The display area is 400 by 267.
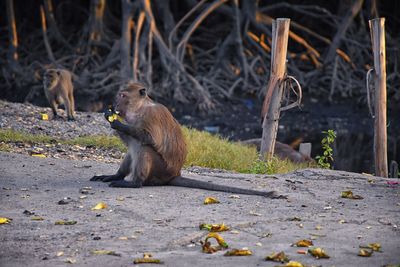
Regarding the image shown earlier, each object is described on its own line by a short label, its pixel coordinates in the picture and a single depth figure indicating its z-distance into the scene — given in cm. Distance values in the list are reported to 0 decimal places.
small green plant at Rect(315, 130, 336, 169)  2137
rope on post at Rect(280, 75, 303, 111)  2152
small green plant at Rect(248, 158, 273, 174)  2098
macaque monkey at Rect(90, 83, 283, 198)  1666
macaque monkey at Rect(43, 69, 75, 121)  2948
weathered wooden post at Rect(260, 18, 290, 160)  2252
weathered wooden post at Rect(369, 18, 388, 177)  2292
